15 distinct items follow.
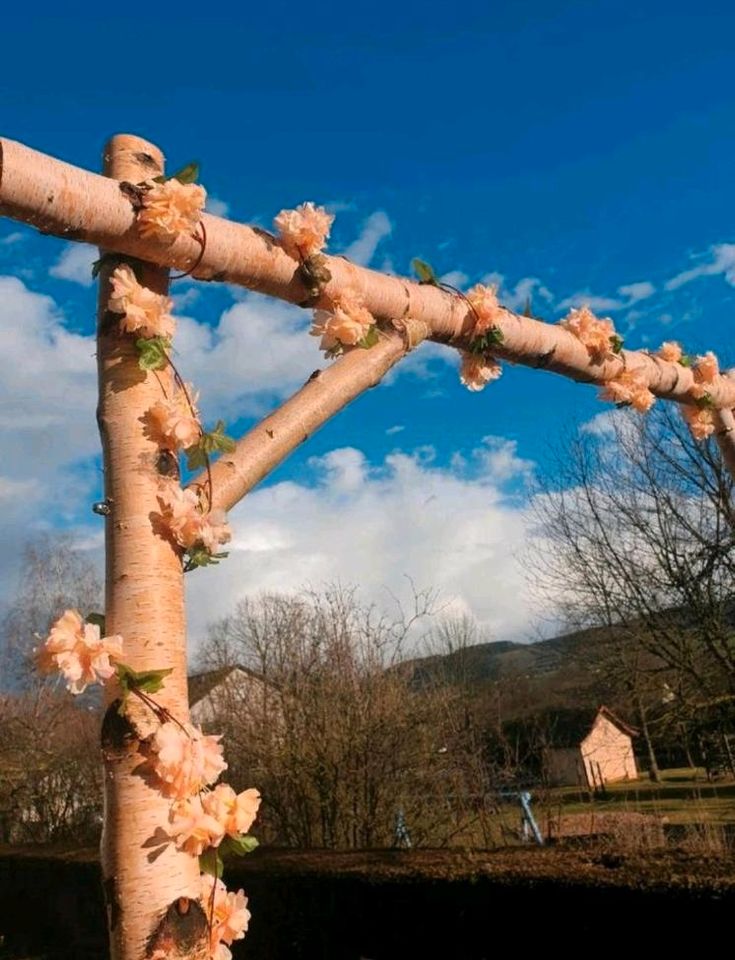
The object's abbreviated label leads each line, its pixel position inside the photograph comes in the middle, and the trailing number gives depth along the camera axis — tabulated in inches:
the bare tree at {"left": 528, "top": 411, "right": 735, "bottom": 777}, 594.5
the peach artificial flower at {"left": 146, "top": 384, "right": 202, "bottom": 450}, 70.2
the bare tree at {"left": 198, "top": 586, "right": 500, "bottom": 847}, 402.3
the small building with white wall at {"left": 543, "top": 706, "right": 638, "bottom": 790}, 815.1
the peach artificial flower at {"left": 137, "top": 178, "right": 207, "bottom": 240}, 73.6
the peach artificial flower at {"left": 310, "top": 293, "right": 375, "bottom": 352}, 90.9
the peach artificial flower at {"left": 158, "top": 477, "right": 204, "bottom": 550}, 67.6
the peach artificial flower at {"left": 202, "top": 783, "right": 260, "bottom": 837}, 61.8
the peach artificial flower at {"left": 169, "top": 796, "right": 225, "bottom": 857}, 59.4
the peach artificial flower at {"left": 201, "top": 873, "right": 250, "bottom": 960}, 62.2
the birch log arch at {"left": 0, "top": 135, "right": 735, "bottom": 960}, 58.7
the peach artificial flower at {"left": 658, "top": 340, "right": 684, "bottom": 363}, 145.7
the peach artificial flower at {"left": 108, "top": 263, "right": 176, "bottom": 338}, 72.2
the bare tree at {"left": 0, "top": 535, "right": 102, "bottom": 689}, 938.7
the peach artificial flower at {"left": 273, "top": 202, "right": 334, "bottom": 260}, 87.0
